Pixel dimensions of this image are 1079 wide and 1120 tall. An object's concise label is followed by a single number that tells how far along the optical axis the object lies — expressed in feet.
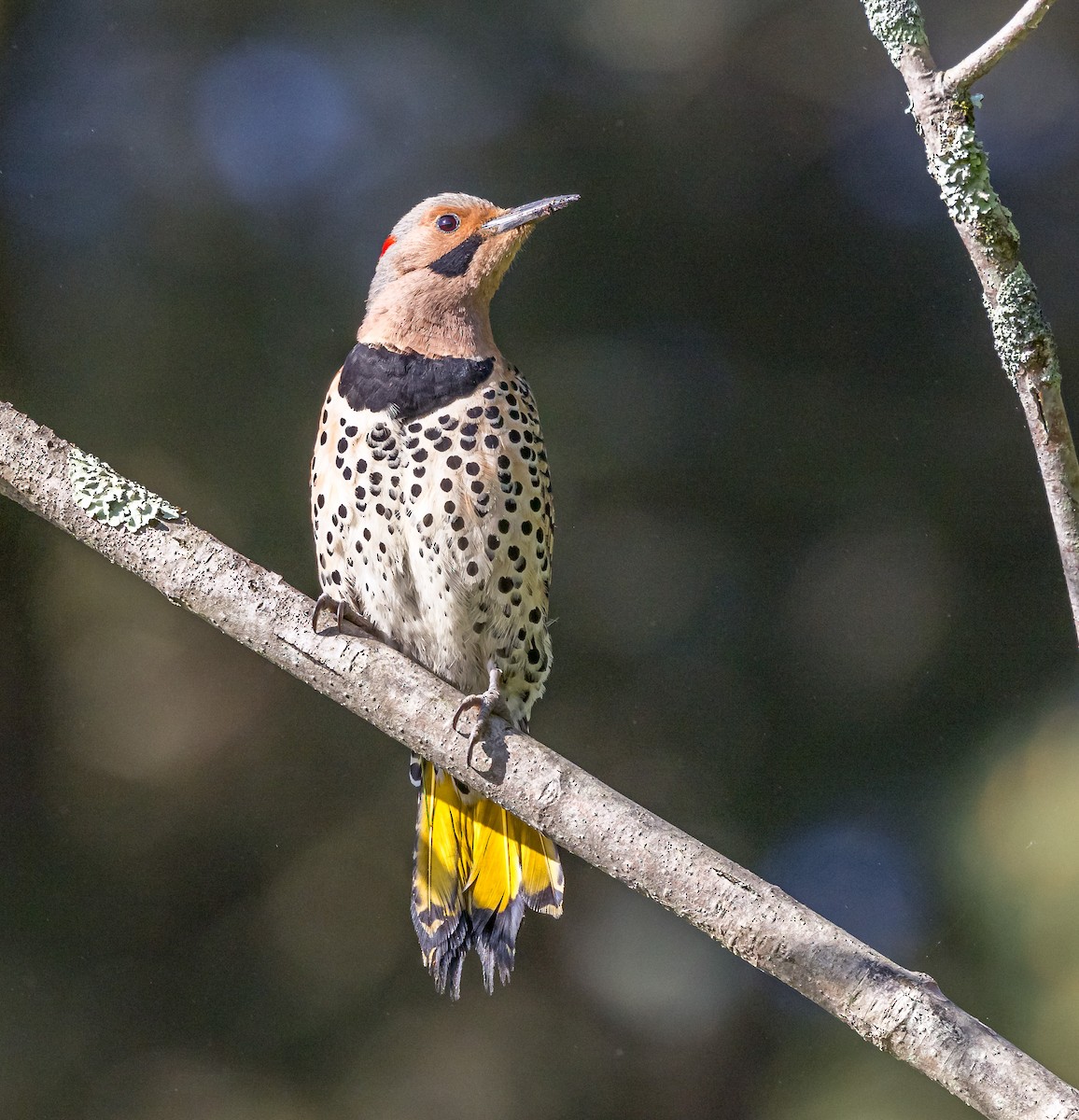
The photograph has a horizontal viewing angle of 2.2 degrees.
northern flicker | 29.66
